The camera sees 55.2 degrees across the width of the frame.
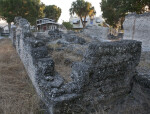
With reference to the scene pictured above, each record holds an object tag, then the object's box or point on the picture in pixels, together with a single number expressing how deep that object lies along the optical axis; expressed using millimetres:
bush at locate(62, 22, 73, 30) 38312
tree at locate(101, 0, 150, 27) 21281
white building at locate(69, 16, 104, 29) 55438
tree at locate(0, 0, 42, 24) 27752
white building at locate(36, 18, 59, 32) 37500
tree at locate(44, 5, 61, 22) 43388
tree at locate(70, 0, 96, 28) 41594
